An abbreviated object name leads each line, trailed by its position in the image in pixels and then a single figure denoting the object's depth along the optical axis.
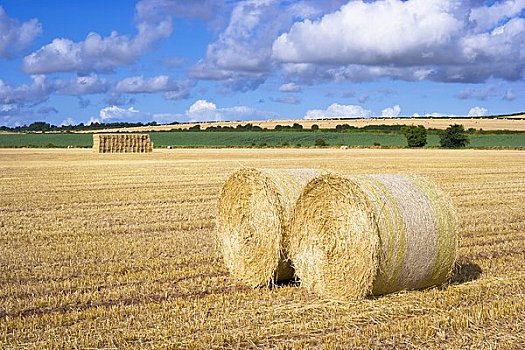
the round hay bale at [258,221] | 8.65
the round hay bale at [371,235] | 7.63
